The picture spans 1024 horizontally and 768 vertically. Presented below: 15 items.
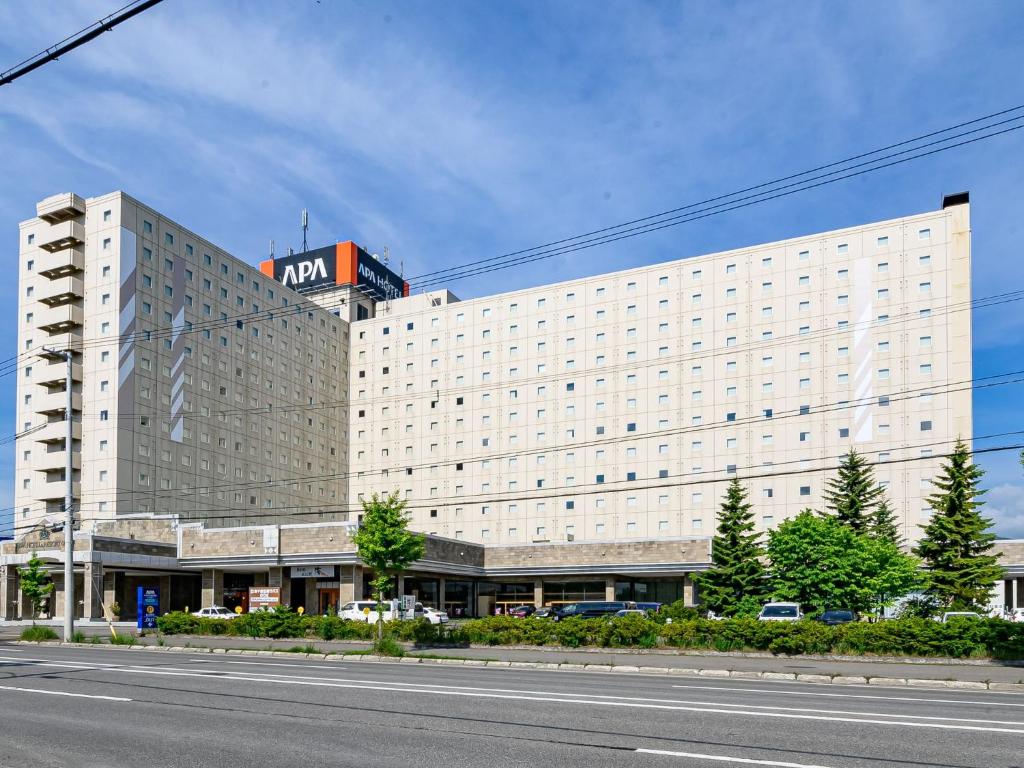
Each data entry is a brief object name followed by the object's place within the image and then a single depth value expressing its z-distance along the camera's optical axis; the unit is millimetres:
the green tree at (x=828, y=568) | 47688
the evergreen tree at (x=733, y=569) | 59000
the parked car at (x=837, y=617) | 44531
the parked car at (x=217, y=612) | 61188
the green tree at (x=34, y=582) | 62991
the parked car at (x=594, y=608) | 59991
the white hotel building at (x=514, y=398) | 80500
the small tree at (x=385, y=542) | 36781
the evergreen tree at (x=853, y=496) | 64500
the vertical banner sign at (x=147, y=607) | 47056
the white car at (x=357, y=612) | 53312
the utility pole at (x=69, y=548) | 40812
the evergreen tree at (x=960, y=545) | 55844
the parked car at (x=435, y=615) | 58625
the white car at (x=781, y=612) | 42906
